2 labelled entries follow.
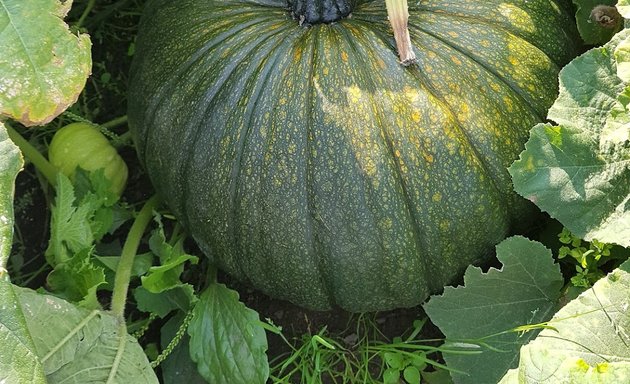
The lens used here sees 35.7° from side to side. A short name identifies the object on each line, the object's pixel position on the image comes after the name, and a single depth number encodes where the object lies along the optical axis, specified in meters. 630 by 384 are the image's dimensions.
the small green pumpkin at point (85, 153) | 0.92
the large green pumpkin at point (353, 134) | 0.73
